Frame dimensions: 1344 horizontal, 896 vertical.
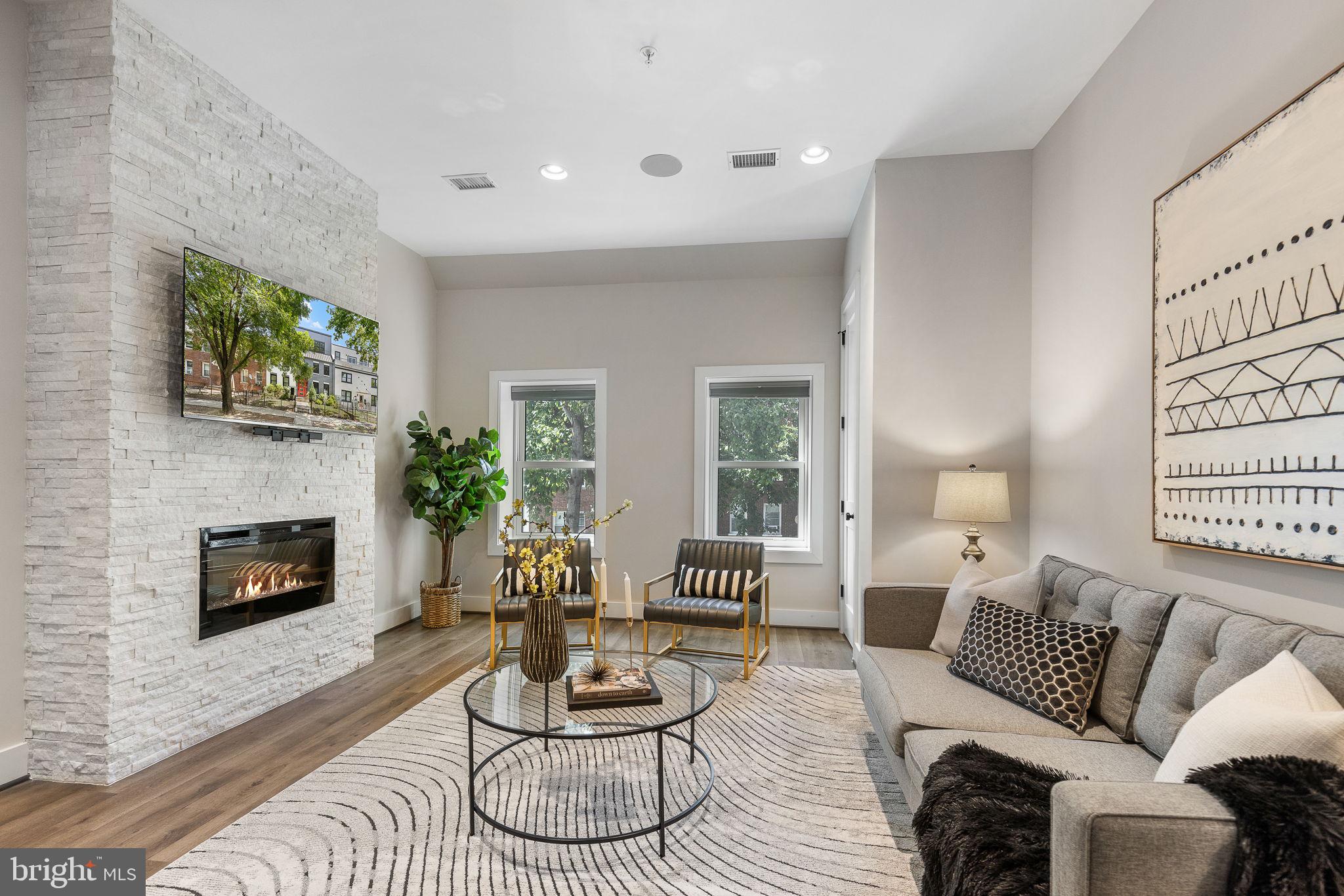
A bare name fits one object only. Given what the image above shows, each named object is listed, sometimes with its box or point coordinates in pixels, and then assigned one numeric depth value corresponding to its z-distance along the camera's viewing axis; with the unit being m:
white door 4.38
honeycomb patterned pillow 2.06
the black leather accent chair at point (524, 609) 4.03
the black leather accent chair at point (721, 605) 3.92
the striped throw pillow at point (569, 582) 4.29
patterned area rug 1.97
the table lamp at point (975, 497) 3.12
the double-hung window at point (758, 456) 5.36
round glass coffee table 2.08
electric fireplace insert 3.00
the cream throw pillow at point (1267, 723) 1.22
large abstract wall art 1.63
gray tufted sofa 1.11
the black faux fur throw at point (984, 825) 1.30
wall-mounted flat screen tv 2.82
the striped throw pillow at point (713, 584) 4.24
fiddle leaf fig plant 5.01
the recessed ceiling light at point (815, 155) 3.61
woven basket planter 5.06
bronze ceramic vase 2.46
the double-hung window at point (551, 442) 5.68
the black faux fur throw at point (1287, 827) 1.02
